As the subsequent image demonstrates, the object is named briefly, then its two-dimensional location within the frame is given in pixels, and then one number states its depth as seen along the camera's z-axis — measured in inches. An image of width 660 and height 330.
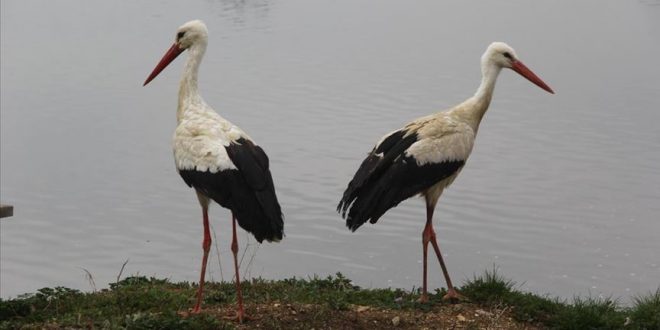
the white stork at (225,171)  594.5
